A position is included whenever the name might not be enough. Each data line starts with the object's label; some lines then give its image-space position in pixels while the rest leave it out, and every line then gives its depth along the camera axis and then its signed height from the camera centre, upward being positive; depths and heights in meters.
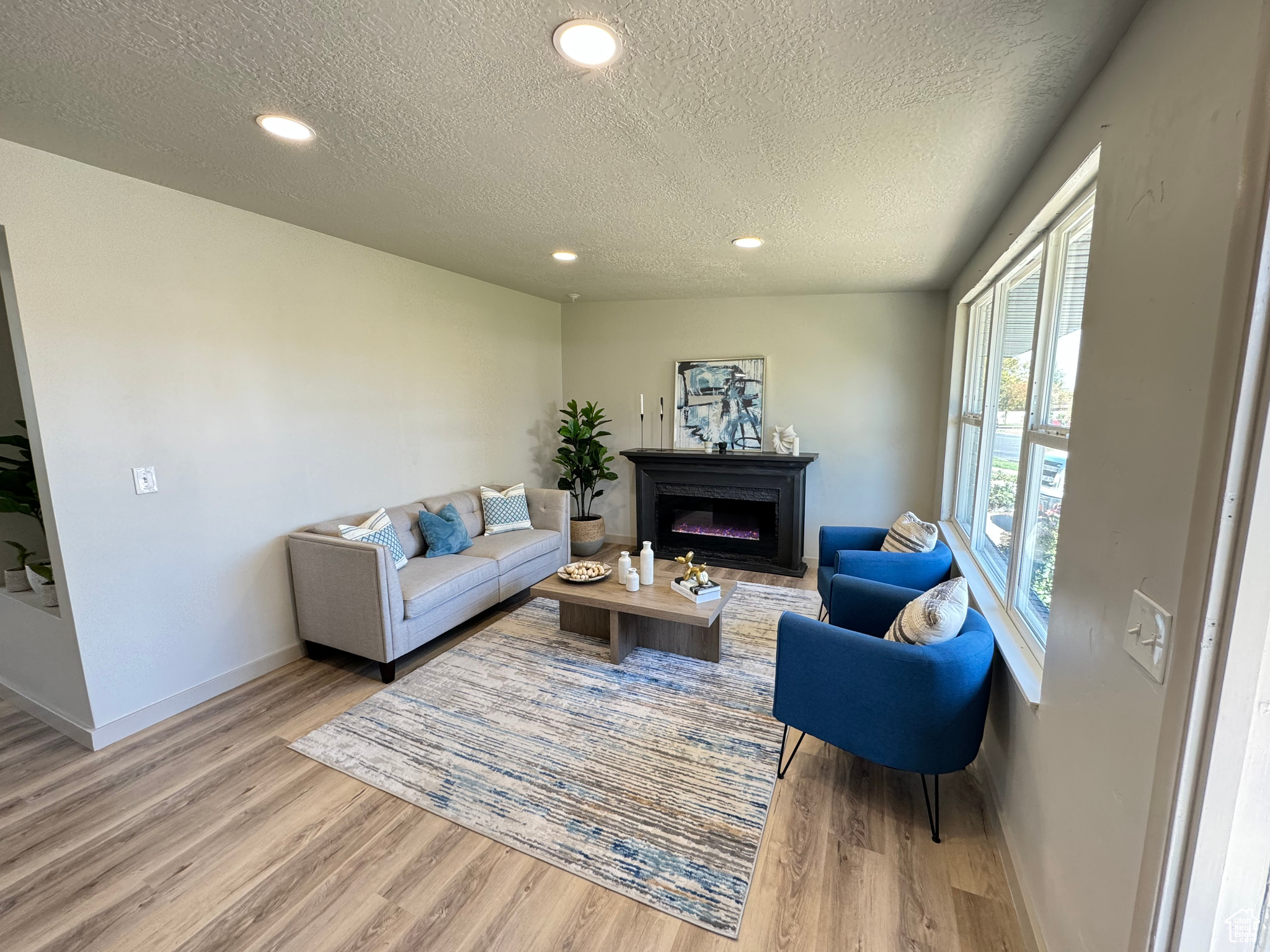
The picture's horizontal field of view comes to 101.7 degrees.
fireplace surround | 4.46 -0.98
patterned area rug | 1.70 -1.48
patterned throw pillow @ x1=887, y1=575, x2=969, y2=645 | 1.75 -0.75
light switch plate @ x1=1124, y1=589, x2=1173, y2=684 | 0.87 -0.42
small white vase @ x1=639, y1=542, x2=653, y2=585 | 3.07 -0.97
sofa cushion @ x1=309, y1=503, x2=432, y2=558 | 3.42 -0.81
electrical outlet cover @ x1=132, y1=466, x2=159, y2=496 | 2.31 -0.32
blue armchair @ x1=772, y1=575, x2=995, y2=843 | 1.68 -0.99
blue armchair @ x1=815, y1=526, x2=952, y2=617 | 2.66 -0.86
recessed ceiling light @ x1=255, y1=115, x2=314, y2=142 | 1.74 +0.95
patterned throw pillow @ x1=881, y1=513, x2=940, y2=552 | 2.79 -0.75
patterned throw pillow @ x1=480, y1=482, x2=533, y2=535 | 4.07 -0.85
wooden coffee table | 2.71 -1.20
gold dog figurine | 2.85 -0.96
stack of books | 2.80 -1.04
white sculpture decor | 4.50 -0.35
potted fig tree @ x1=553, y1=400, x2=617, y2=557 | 4.97 -0.59
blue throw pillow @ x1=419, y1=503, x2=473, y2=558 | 3.47 -0.88
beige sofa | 2.67 -1.04
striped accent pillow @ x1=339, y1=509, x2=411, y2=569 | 2.90 -0.73
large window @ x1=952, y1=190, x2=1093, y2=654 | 1.76 -0.07
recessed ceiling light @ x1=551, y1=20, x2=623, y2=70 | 1.29 +0.92
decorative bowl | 3.07 -1.03
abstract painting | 4.76 -0.02
